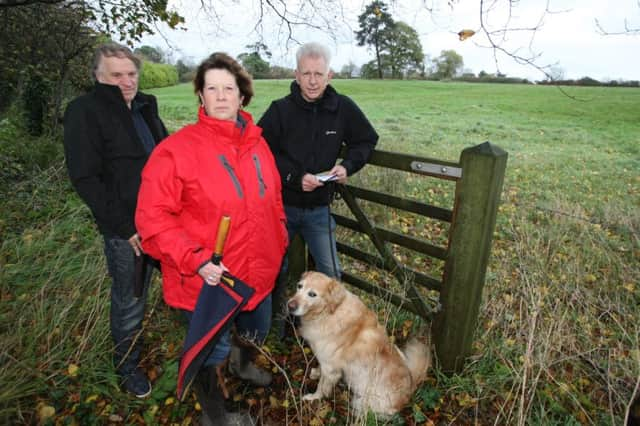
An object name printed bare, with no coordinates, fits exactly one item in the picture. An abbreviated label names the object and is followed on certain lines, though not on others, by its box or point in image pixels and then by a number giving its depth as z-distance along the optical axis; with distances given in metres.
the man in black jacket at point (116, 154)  2.13
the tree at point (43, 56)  7.03
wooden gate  2.40
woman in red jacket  1.85
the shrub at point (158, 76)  35.88
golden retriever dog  2.55
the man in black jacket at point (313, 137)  2.86
